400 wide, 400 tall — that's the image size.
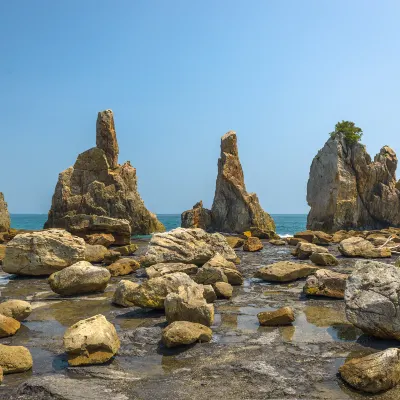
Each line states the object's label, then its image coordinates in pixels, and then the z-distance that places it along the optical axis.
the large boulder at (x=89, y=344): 7.01
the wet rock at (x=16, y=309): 10.00
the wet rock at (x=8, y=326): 8.73
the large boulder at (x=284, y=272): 14.64
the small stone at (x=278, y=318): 9.28
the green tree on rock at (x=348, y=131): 62.69
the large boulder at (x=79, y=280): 12.62
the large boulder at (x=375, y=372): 5.85
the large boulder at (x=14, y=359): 6.68
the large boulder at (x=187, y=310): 8.89
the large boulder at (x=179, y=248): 17.56
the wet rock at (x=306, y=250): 21.35
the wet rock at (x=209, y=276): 13.36
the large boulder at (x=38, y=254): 16.14
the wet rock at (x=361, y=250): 21.70
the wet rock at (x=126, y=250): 23.86
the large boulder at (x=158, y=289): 10.43
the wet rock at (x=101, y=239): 26.26
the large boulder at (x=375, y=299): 7.97
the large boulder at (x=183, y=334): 7.77
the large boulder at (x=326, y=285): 12.08
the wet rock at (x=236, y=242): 27.72
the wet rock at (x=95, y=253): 19.88
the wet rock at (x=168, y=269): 14.05
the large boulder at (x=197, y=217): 59.28
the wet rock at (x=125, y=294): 11.03
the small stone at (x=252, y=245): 25.39
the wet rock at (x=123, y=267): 16.53
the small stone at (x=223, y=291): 12.30
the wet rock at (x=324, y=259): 18.70
